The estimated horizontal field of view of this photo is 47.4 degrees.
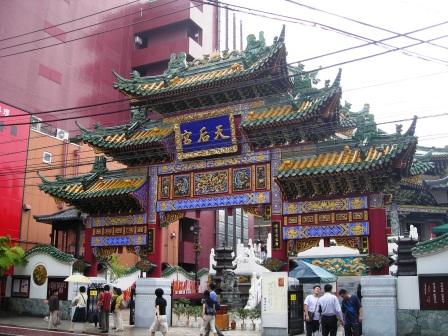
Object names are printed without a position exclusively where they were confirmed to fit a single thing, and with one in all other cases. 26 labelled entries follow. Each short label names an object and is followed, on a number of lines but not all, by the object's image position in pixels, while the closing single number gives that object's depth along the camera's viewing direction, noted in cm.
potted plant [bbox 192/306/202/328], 2250
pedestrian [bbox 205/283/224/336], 1570
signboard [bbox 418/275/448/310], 1566
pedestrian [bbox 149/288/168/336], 1603
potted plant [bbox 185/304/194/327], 2232
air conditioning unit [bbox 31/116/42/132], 3382
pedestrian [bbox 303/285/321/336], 1544
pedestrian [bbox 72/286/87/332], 2055
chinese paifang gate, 1738
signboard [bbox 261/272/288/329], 1778
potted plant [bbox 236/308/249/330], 2124
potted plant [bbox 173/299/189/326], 2252
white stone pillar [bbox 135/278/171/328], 2070
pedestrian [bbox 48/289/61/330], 2038
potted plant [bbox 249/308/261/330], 2126
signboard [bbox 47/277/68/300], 2355
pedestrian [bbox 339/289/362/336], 1431
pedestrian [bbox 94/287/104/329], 2018
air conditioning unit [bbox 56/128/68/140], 3662
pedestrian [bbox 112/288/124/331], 1973
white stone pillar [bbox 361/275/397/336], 1611
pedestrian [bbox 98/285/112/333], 1941
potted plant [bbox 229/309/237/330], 2050
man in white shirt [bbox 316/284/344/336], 1355
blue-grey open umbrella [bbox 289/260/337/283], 2147
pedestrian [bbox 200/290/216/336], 1556
